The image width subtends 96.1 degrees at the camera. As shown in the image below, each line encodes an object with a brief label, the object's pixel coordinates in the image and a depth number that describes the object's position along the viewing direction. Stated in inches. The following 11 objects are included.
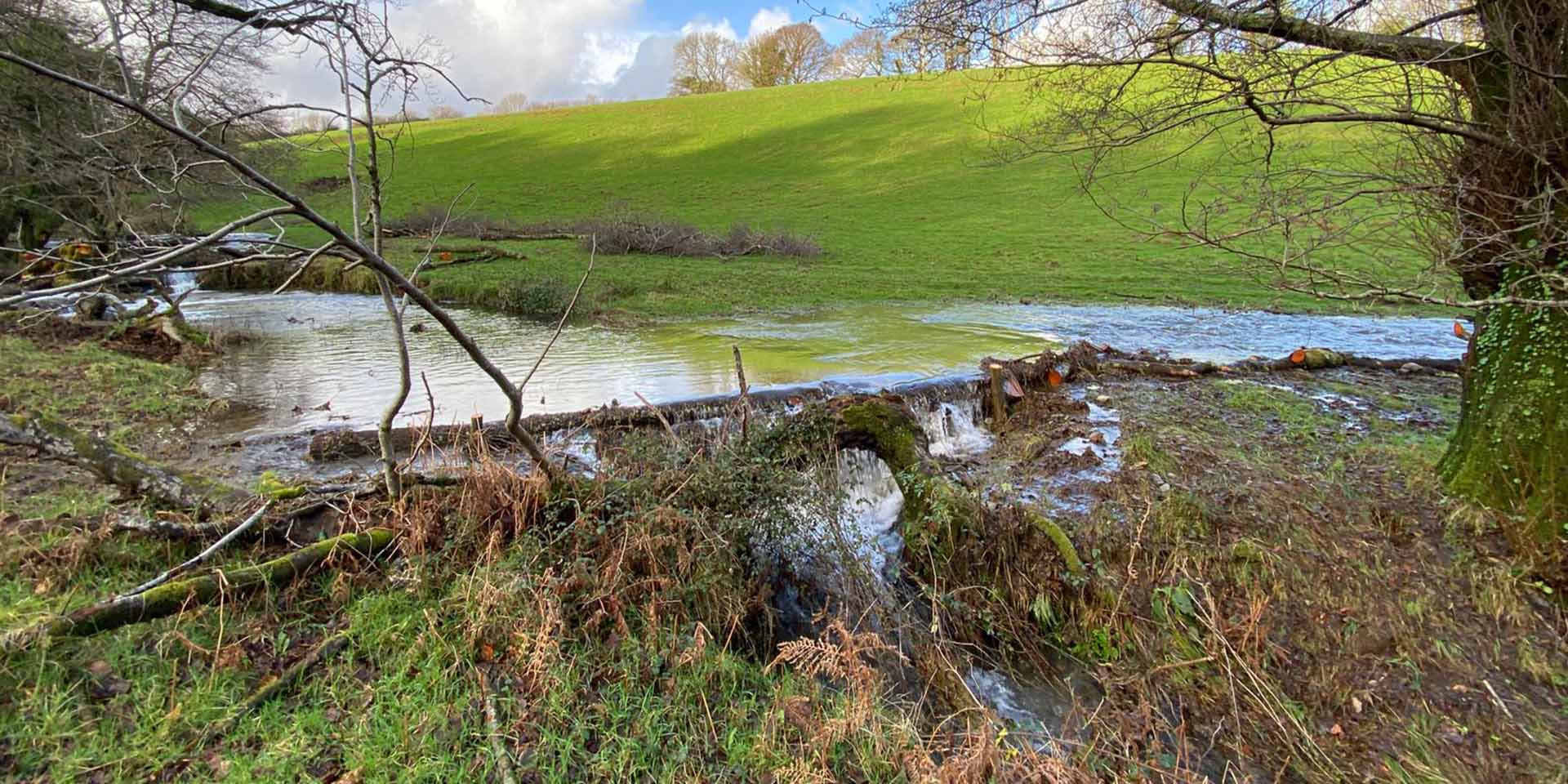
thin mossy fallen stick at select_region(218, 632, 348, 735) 123.1
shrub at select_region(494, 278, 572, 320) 590.6
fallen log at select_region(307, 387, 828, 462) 259.9
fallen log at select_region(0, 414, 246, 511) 158.4
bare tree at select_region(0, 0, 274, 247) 343.9
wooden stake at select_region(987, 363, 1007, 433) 340.5
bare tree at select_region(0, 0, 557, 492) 88.9
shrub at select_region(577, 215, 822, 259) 912.3
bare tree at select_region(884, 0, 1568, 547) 171.9
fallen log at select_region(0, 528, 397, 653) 122.4
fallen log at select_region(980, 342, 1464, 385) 389.7
